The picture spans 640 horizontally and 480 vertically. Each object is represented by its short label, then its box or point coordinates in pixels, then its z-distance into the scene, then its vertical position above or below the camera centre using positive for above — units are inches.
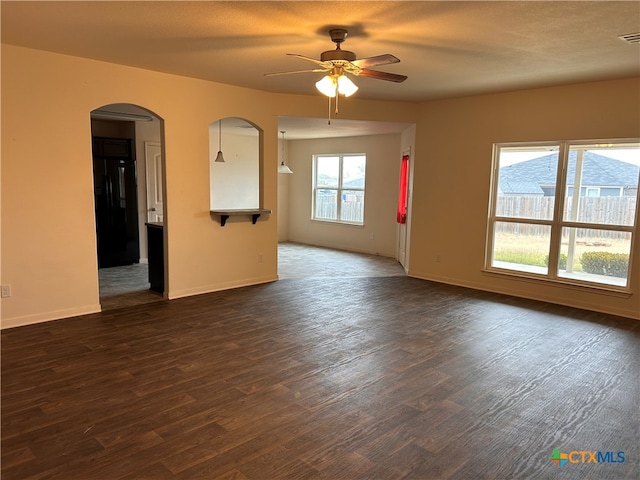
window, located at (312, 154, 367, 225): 361.4 -1.7
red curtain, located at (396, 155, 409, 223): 287.3 -2.3
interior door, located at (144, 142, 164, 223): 294.4 +0.8
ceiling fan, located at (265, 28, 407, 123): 127.4 +34.7
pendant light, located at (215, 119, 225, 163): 306.0 +30.3
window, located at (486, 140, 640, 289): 192.5 -9.7
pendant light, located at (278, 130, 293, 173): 349.1 +12.5
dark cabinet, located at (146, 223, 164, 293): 211.6 -34.8
